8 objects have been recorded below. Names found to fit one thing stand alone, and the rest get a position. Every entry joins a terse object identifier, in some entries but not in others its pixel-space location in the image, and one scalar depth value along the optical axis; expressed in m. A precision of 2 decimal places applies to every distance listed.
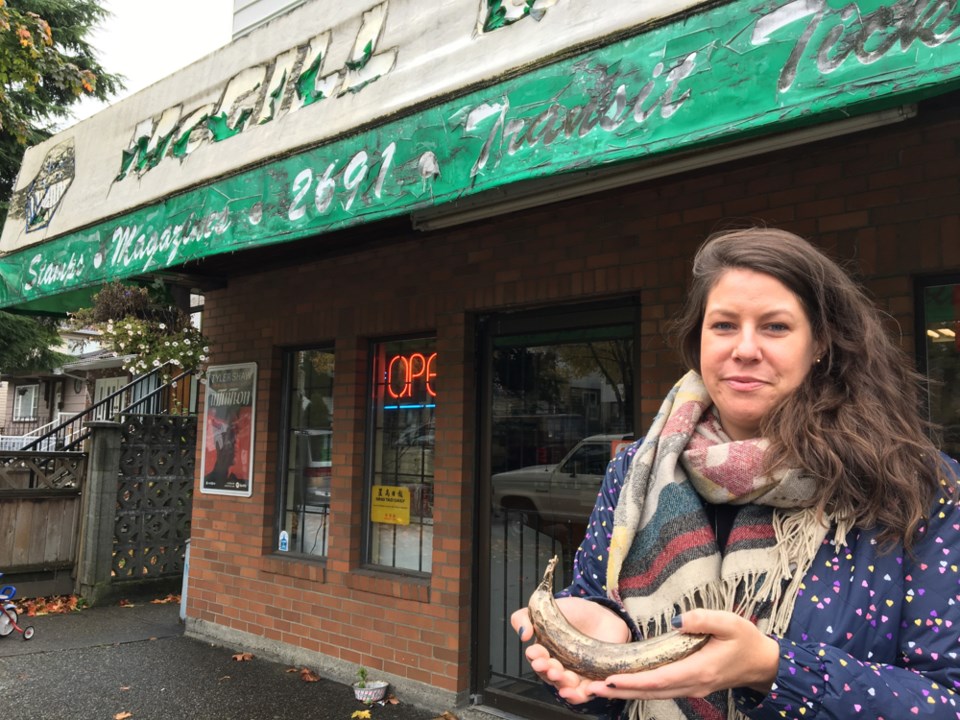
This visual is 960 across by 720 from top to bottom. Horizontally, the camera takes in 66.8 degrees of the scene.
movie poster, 5.87
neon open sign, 5.01
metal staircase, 9.19
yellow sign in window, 5.04
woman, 1.17
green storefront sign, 2.11
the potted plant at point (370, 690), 4.61
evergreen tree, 6.84
